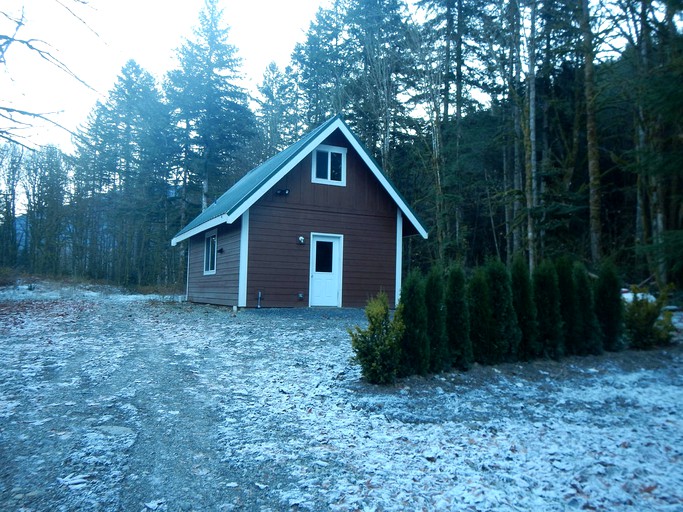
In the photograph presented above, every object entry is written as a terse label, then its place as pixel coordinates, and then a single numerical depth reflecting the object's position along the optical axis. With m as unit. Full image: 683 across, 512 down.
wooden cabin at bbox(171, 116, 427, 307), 12.70
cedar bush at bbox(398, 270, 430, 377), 5.81
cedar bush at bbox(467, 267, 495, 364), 6.54
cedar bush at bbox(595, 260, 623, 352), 7.88
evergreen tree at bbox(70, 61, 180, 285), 25.42
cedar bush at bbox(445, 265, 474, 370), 6.23
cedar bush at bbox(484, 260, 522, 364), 6.57
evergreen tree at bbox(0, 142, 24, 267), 22.52
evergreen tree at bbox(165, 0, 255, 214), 25.27
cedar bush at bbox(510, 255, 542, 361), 6.86
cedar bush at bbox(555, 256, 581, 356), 7.39
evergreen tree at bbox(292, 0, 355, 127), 25.05
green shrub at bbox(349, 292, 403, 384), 5.55
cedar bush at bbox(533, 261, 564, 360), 7.07
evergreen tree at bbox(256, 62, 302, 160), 28.09
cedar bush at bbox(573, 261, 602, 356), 7.43
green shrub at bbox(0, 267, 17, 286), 21.27
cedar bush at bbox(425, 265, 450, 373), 6.00
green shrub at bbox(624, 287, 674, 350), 8.03
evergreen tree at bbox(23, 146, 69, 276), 22.94
